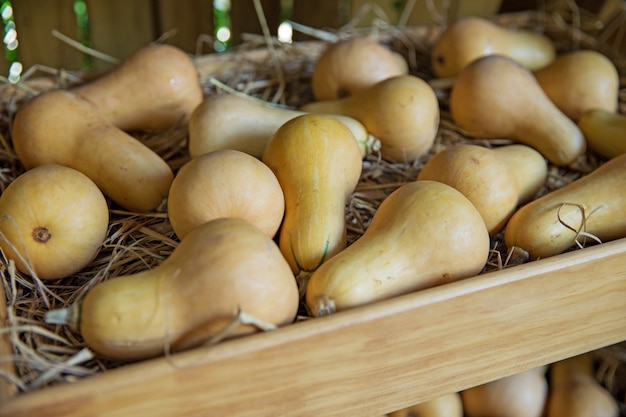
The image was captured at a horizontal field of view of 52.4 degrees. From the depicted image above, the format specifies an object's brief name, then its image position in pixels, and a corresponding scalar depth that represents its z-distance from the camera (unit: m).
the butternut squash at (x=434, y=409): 0.95
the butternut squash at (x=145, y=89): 0.93
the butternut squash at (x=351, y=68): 1.01
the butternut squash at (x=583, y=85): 1.02
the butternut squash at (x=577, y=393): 1.00
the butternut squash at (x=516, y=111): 0.95
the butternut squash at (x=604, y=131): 0.93
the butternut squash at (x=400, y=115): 0.88
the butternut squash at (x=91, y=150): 0.79
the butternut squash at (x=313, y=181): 0.69
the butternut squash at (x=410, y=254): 0.62
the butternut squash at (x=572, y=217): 0.75
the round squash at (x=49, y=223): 0.68
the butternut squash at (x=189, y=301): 0.56
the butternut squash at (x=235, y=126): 0.84
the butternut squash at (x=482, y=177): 0.77
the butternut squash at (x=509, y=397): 0.99
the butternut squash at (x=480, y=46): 1.12
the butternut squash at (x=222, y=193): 0.66
